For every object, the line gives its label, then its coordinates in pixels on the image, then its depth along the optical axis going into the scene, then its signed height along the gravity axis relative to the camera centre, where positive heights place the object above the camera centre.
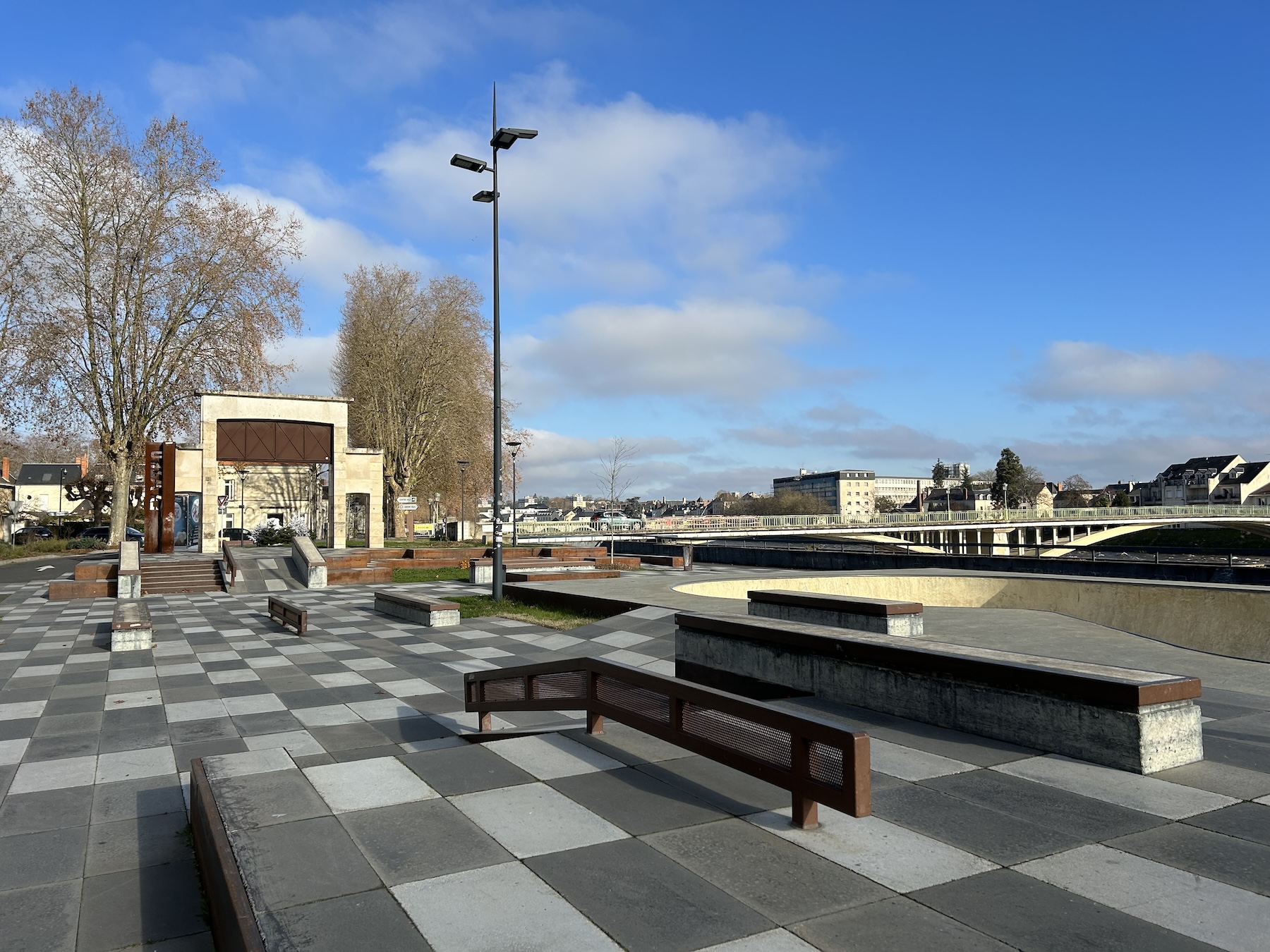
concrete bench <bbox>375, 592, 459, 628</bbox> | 15.16 -2.00
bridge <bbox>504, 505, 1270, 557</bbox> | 61.59 -2.23
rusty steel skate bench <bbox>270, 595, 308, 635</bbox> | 14.30 -1.97
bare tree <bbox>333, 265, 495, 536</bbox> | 51.38 +7.76
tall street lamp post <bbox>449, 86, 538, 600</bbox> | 17.16 +6.68
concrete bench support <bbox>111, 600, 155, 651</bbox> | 12.53 -1.92
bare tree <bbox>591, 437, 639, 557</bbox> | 44.19 +0.39
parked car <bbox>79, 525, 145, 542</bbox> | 54.15 -1.79
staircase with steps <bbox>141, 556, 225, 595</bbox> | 24.39 -2.14
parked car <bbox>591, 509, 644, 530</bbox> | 65.22 -1.98
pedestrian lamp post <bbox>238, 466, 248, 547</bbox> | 51.81 +0.35
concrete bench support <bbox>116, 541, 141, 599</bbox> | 21.95 -1.78
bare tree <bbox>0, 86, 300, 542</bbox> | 33.25 +9.22
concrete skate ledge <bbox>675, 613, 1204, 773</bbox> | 5.14 -1.41
